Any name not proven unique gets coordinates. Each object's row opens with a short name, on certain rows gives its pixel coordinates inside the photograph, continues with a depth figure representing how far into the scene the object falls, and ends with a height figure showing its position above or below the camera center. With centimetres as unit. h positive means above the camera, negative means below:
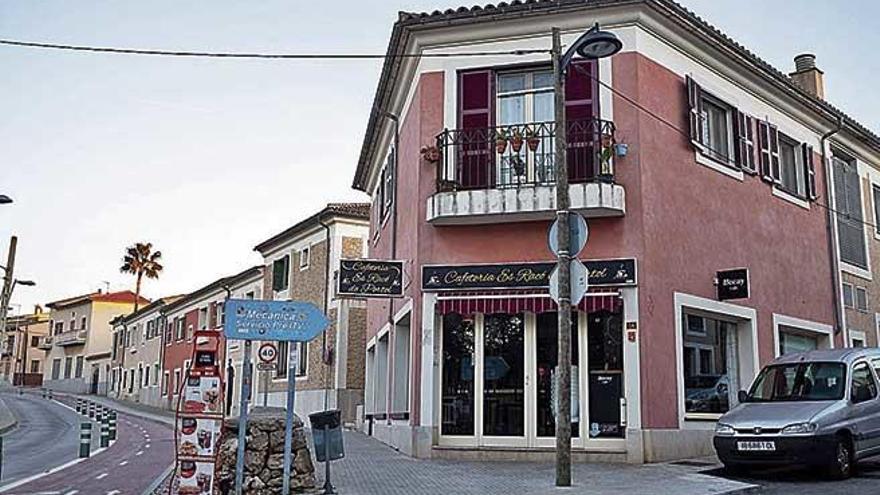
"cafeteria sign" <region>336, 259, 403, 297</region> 1555 +218
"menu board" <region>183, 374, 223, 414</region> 1057 +2
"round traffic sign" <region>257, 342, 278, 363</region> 1179 +60
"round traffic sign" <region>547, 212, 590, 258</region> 1111 +212
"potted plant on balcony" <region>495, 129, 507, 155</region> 1472 +440
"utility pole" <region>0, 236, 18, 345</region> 3027 +398
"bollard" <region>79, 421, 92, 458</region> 1972 -106
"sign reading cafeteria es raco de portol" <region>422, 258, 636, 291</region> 1416 +208
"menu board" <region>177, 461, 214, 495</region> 1041 -101
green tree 7094 +1093
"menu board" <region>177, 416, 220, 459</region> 1052 -51
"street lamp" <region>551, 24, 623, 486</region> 1054 +209
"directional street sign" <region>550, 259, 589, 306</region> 1096 +147
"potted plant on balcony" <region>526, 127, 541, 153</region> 1462 +439
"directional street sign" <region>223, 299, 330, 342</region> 1050 +94
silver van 1124 -19
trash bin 1100 -49
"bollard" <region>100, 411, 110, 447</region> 2300 -106
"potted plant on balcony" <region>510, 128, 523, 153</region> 1470 +440
